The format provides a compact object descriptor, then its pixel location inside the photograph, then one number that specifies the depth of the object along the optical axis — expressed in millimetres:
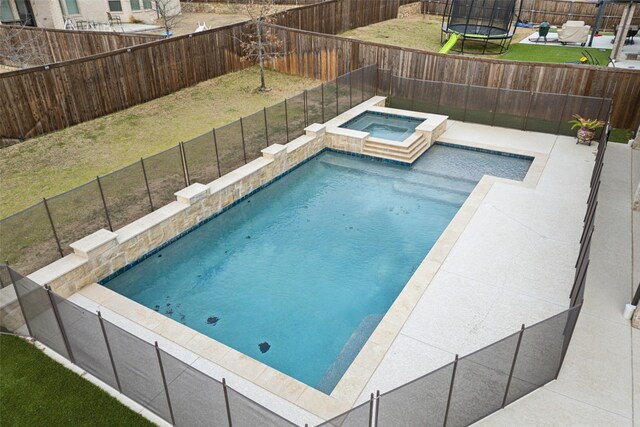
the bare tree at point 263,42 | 26625
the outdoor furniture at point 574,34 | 32375
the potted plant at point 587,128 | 18766
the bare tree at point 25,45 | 26719
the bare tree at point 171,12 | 39188
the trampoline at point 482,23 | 30969
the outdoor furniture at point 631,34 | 31638
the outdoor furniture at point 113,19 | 37719
